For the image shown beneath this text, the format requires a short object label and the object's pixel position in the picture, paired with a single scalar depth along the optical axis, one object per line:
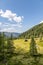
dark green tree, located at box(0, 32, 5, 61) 27.04
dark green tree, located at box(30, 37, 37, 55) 28.87
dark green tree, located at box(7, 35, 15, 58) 30.09
